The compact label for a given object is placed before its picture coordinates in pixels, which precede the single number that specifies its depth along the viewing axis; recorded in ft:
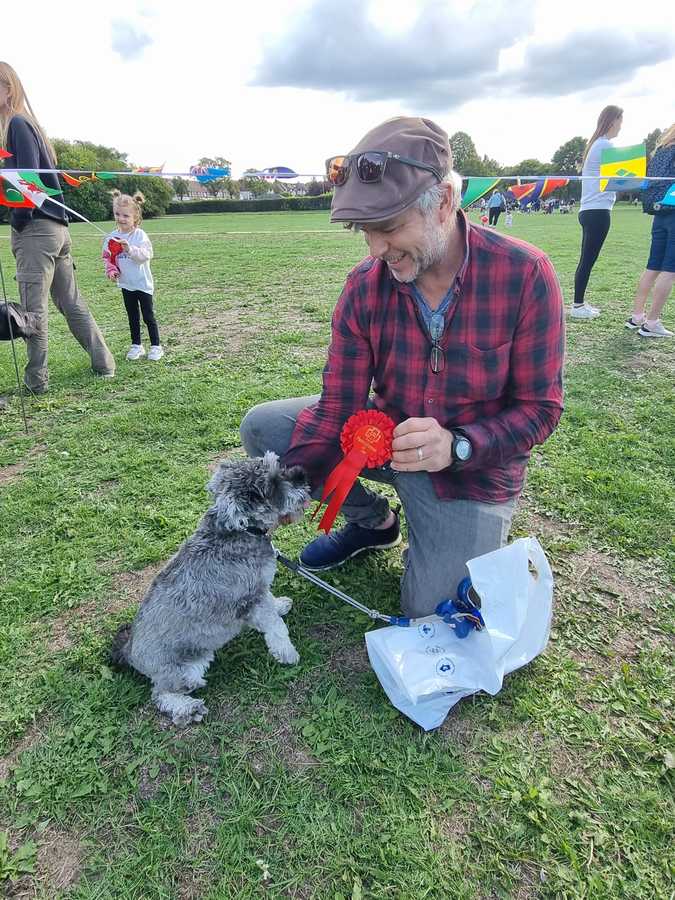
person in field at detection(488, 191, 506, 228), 74.32
